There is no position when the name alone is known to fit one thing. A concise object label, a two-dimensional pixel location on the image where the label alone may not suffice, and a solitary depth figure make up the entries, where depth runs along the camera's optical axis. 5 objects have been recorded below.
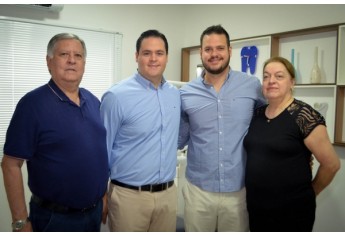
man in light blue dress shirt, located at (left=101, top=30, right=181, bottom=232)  1.79
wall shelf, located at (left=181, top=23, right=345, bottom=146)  2.73
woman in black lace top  1.64
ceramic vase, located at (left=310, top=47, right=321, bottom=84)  2.89
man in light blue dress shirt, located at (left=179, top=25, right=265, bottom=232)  1.87
